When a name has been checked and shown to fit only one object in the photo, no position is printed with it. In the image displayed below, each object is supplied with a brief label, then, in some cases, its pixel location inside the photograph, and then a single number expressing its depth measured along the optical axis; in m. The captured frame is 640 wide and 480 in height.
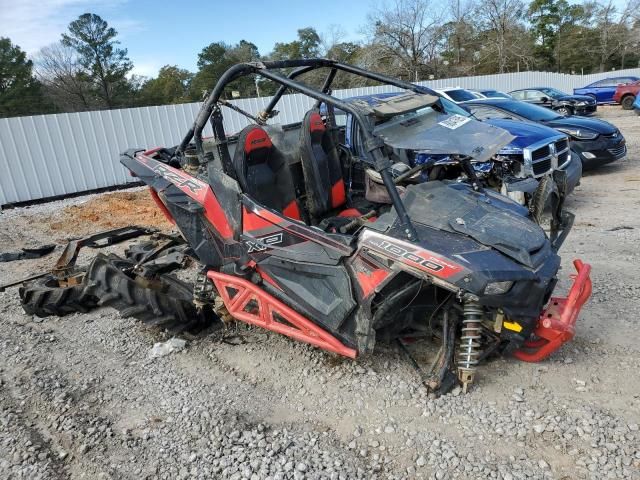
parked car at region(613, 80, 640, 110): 20.28
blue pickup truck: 5.42
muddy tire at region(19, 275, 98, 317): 4.17
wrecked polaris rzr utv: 2.60
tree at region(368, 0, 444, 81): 31.17
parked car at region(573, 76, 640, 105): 21.31
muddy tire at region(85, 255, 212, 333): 3.71
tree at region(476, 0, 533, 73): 35.09
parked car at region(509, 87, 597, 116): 16.91
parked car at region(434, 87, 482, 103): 10.96
